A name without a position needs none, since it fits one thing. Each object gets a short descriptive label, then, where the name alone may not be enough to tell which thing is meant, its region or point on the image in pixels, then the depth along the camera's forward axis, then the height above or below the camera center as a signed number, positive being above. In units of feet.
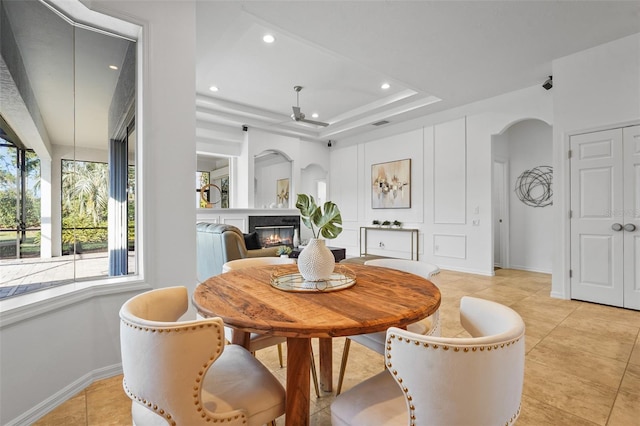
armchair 11.19 -1.41
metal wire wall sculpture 16.63 +1.42
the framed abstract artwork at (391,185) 20.30 +1.93
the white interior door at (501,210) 18.35 +0.09
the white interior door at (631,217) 10.27 -0.20
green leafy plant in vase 4.58 -0.44
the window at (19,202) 5.07 +0.19
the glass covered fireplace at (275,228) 21.59 -1.18
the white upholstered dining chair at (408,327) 4.86 -2.00
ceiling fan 15.69 +5.24
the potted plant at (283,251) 13.31 -1.78
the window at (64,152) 5.24 +1.29
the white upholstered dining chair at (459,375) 2.33 -1.32
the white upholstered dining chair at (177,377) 2.63 -1.48
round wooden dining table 2.97 -1.10
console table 19.58 -1.75
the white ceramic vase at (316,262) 4.67 -0.78
